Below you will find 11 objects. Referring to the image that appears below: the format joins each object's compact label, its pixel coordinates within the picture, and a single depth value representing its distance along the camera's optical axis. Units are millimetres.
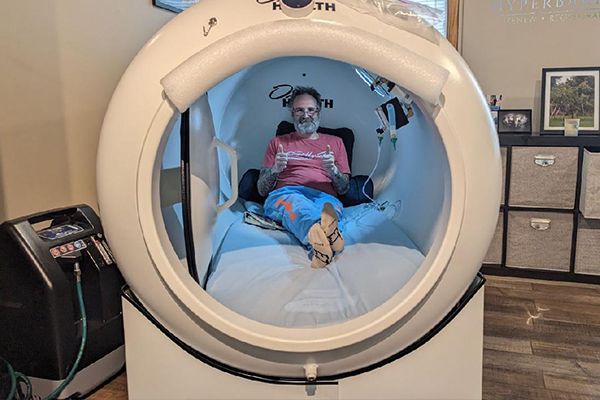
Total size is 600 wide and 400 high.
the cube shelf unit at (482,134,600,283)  2350
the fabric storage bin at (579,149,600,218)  2236
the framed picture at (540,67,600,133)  2504
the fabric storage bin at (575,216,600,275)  2354
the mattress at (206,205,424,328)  1295
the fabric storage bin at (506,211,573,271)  2404
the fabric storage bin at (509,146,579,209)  2348
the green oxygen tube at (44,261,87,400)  1390
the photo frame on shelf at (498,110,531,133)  2605
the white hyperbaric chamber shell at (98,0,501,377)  1066
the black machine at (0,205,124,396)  1354
